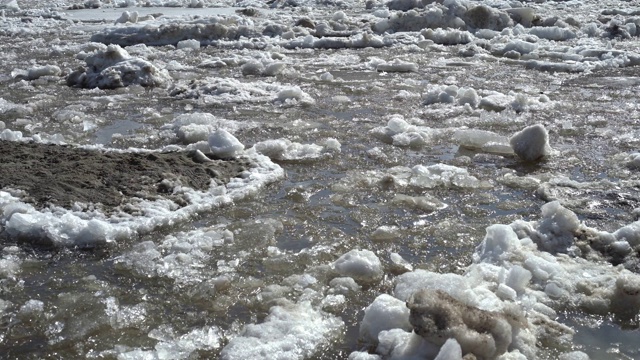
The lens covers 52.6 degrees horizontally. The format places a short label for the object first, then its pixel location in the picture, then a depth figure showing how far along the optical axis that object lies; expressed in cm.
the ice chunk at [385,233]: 385
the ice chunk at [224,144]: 519
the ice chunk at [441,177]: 470
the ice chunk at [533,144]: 526
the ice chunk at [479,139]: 563
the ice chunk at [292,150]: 534
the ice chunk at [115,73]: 831
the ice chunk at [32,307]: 302
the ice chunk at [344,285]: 323
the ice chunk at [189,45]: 1218
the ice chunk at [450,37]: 1281
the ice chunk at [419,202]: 429
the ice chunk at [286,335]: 268
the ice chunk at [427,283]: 297
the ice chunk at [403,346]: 252
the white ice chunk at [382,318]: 277
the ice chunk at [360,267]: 337
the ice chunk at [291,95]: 742
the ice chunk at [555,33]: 1338
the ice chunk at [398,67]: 962
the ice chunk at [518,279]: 315
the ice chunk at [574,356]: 267
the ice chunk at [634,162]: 512
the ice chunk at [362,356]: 260
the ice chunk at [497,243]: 348
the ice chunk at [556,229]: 368
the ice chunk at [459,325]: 248
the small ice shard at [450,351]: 234
